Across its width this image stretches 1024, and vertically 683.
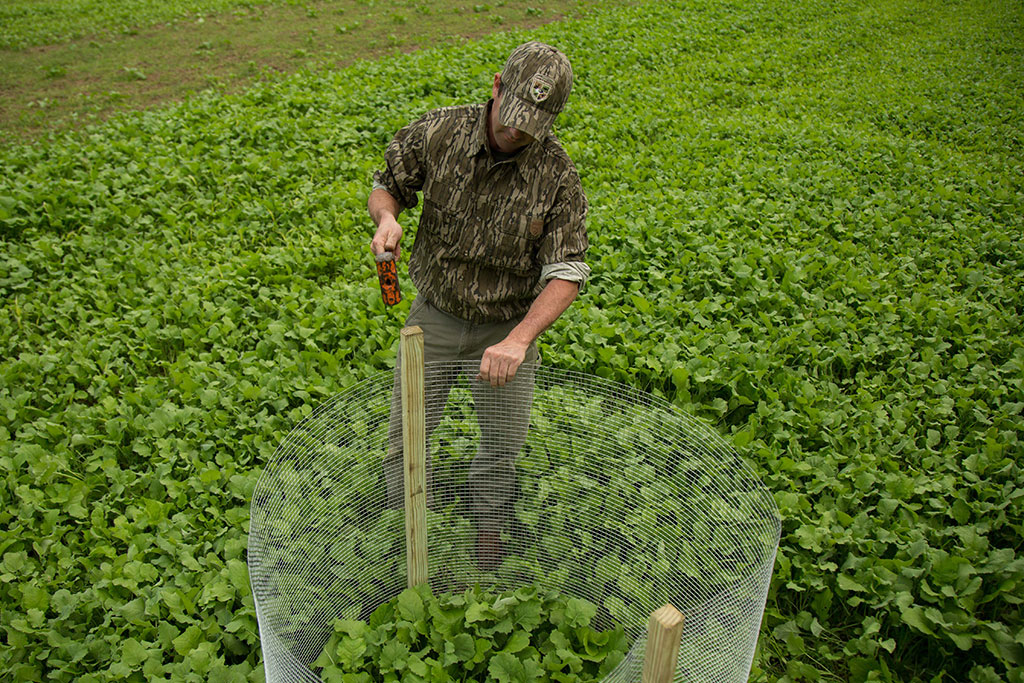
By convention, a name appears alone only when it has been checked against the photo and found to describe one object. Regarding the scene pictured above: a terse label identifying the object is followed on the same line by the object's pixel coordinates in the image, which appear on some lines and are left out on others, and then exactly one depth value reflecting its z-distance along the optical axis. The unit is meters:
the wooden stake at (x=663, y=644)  1.35
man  2.10
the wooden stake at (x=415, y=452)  2.06
